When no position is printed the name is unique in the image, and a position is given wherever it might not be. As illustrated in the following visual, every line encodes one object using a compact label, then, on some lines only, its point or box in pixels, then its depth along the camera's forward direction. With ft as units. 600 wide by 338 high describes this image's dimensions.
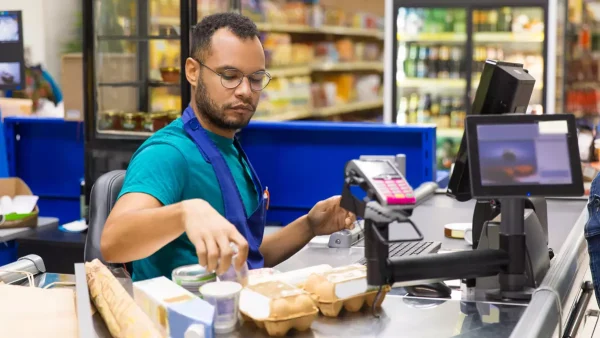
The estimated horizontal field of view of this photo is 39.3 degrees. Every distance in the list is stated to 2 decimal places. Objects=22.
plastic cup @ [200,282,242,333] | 5.41
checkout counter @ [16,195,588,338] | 5.65
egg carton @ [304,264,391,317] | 5.82
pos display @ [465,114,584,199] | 5.95
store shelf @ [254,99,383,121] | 26.36
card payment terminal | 5.29
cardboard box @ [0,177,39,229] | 14.37
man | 6.72
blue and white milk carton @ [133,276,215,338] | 5.09
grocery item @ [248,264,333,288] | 5.98
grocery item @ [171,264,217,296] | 5.97
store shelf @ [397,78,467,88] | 25.53
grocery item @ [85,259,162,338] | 5.07
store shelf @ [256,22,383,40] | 25.85
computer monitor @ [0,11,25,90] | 16.79
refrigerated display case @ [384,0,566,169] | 23.53
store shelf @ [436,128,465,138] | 25.55
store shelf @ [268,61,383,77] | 27.04
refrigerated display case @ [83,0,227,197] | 16.56
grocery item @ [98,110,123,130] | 17.20
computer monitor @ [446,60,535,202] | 6.78
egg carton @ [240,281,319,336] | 5.38
